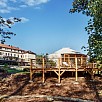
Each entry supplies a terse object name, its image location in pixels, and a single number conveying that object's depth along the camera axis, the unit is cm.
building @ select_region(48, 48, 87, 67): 1716
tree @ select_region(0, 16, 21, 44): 975
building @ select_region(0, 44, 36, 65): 3613
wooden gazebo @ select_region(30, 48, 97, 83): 1303
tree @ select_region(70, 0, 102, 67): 612
